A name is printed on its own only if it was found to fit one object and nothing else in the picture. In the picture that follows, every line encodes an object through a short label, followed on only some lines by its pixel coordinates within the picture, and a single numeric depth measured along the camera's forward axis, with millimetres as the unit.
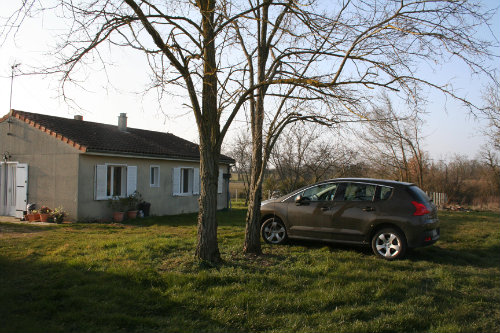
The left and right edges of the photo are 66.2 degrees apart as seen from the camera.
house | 13898
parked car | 7568
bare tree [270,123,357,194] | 19230
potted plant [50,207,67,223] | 13406
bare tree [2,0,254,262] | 6699
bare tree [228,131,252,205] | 29623
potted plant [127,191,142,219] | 15202
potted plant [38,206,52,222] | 13688
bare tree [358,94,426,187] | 19453
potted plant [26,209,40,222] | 14016
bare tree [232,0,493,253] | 6391
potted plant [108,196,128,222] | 14586
